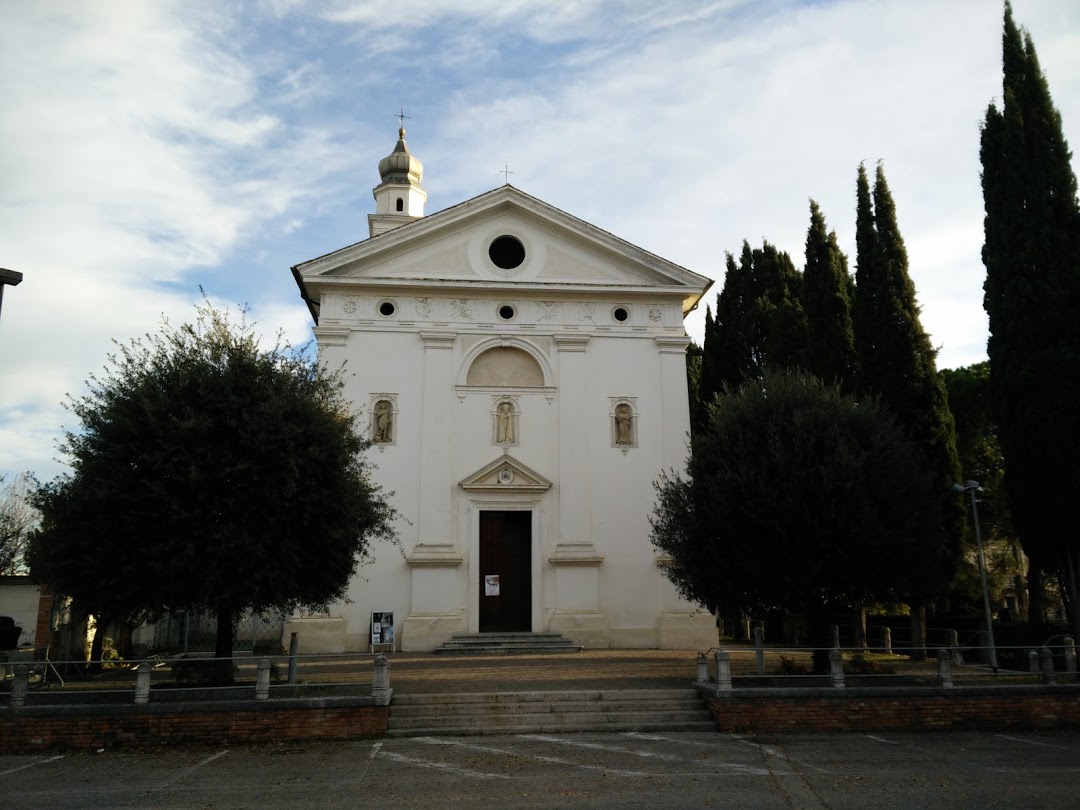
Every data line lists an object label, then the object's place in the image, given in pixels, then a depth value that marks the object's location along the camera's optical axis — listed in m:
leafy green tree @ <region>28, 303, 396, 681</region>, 13.23
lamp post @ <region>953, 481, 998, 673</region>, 16.97
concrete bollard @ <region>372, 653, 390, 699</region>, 12.55
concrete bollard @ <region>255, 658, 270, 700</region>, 12.19
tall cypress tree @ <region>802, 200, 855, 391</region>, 23.42
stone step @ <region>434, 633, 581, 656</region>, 21.20
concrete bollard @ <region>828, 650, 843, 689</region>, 13.00
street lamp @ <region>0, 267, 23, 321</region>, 10.00
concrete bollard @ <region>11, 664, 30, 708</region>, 11.81
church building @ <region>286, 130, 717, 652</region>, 22.45
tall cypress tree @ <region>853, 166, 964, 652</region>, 20.11
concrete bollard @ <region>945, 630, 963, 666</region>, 19.16
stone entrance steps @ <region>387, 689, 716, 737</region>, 12.75
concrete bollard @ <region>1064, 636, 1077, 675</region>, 14.46
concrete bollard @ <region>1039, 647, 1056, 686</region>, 13.34
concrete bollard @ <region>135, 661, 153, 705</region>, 12.02
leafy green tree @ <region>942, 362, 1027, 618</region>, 28.78
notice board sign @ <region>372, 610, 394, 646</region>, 20.70
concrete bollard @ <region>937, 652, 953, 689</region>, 13.20
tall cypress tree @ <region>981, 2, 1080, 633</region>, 17.33
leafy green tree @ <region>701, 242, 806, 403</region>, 30.52
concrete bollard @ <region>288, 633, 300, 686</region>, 12.72
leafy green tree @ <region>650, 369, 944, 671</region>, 15.11
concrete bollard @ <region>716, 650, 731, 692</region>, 12.94
